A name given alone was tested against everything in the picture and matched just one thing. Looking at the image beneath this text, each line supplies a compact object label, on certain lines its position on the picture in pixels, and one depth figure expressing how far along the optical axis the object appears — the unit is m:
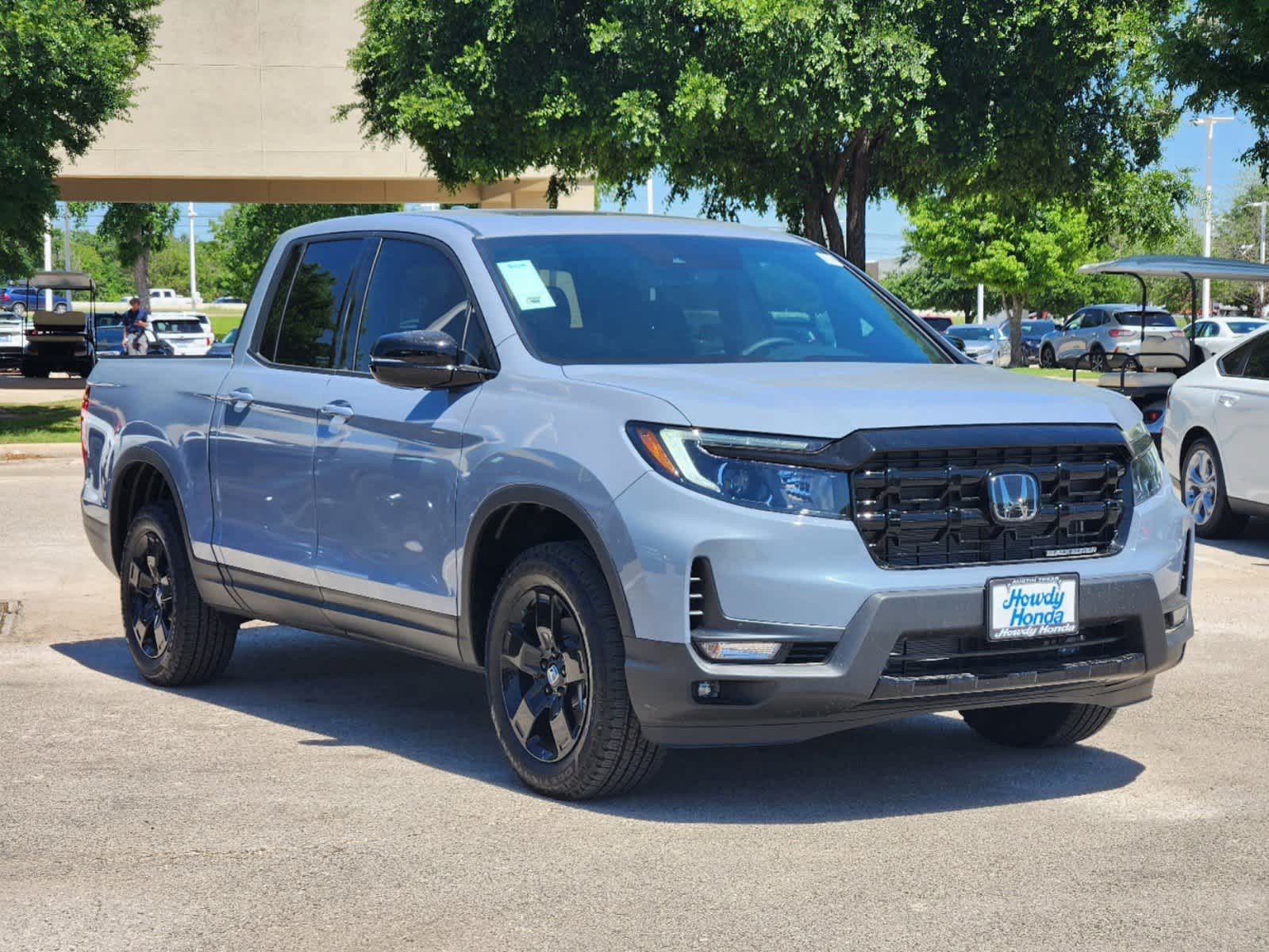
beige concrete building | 38.53
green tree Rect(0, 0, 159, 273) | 24.12
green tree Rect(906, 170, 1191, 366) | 65.12
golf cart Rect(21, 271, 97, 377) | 37.97
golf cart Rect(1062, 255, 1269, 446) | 17.23
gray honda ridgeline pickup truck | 5.48
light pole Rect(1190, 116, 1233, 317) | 73.94
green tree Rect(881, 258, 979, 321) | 109.00
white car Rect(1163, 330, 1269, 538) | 12.77
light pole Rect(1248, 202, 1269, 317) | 82.19
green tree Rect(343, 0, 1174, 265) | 25.53
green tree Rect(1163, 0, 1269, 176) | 20.16
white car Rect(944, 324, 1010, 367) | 57.98
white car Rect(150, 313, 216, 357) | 45.78
